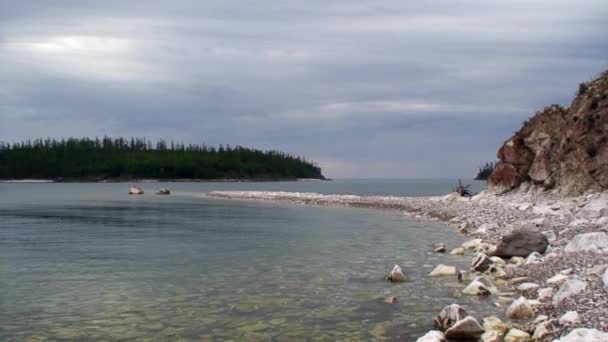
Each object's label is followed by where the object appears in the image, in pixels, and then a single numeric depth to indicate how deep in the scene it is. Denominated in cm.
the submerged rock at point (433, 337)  1149
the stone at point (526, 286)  1594
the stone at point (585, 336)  985
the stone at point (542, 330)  1157
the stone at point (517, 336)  1171
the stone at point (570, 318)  1167
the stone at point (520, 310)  1347
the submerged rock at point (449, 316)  1284
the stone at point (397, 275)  1861
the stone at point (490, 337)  1162
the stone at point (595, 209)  2917
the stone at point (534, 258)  1980
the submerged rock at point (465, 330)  1219
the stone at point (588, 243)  1878
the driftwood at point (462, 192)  6206
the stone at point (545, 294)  1452
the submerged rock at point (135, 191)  10612
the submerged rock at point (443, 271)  1929
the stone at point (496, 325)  1237
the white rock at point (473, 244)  2603
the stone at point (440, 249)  2533
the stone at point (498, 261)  2067
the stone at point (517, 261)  2027
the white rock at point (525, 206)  3838
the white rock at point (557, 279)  1558
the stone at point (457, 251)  2459
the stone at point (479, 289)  1605
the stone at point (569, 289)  1362
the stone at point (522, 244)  2144
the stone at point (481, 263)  1991
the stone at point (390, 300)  1559
